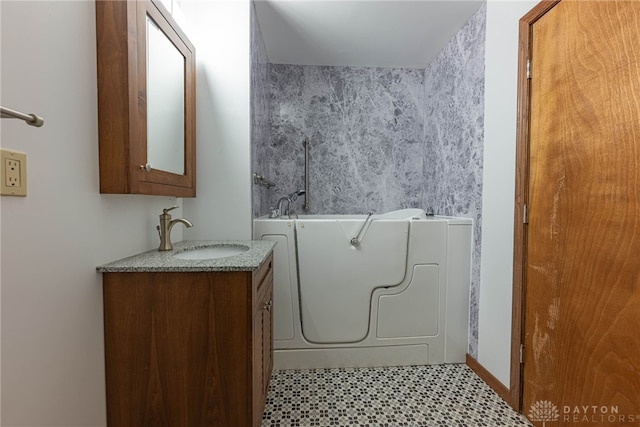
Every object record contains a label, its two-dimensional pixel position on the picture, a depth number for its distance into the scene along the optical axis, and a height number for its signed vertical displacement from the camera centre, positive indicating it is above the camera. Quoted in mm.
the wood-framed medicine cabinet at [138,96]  1161 +452
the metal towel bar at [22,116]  717 +210
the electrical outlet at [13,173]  781 +83
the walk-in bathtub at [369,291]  2062 -576
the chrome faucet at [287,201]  2828 +33
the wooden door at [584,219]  1109 -59
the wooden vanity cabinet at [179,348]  1188 -544
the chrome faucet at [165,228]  1543 -114
